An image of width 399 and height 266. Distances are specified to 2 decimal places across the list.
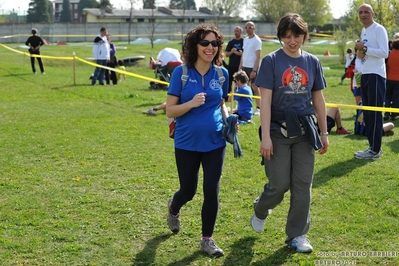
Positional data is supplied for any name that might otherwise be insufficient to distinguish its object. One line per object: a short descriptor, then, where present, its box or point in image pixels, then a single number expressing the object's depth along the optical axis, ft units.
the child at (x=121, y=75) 68.86
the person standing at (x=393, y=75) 38.14
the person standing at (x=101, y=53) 62.59
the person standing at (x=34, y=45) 72.64
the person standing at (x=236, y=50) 47.73
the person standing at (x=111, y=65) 64.39
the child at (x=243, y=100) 38.40
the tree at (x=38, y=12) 294.87
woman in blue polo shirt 16.12
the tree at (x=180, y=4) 344.65
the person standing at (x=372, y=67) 26.02
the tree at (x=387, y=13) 105.25
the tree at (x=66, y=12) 358.64
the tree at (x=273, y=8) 239.71
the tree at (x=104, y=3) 287.24
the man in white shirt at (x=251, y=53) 43.55
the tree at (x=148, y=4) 174.19
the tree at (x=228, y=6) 283.30
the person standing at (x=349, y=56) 64.59
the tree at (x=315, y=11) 284.82
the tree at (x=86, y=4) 377.30
